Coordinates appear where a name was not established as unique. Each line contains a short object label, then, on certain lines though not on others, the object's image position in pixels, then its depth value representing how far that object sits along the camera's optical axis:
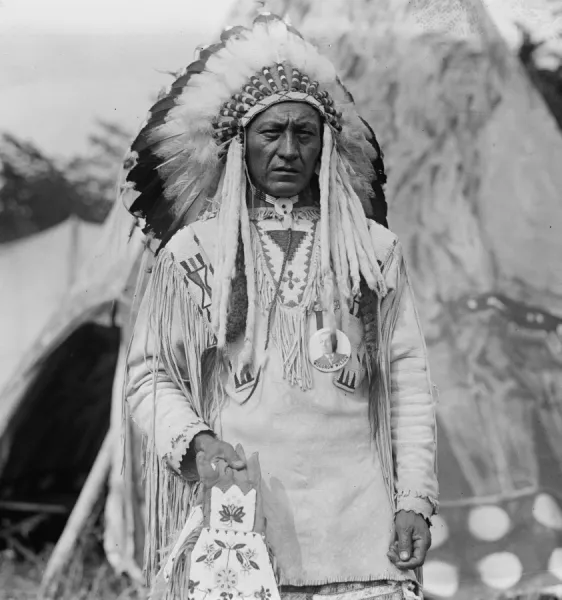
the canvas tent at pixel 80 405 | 3.37
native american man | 2.04
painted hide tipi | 3.50
